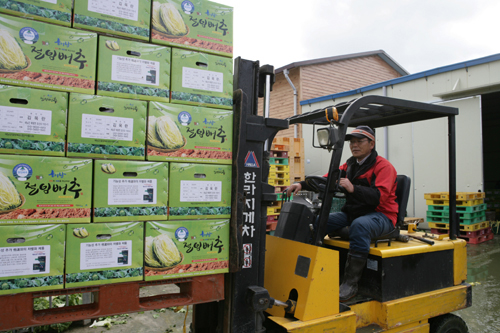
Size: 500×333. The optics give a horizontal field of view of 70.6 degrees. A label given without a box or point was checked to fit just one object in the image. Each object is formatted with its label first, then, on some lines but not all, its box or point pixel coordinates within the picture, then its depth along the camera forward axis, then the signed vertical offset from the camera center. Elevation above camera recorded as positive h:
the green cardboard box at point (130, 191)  2.12 -0.07
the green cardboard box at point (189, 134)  2.26 +0.32
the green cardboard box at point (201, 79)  2.35 +0.70
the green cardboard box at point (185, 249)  2.23 -0.44
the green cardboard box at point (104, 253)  2.04 -0.44
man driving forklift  3.20 -0.18
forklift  2.58 -0.66
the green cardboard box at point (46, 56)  1.93 +0.70
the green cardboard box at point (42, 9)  1.95 +0.96
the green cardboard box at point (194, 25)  2.32 +1.06
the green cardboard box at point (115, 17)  2.12 +1.01
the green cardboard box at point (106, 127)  2.07 +0.32
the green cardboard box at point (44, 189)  1.91 -0.06
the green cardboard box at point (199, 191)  2.31 -0.07
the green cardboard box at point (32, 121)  1.92 +0.32
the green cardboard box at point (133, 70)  2.17 +0.70
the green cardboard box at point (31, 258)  1.90 -0.44
